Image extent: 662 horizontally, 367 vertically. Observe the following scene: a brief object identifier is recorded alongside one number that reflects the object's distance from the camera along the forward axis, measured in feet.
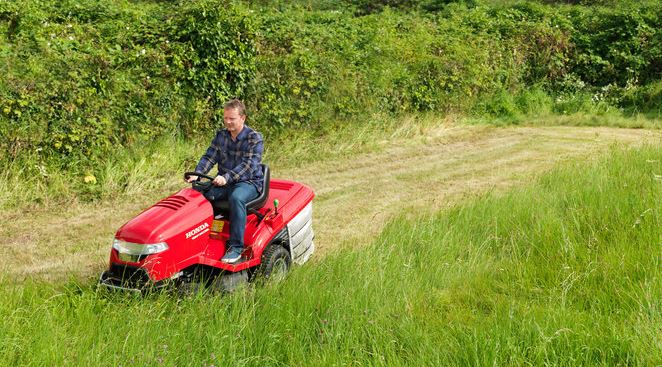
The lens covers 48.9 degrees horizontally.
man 16.94
